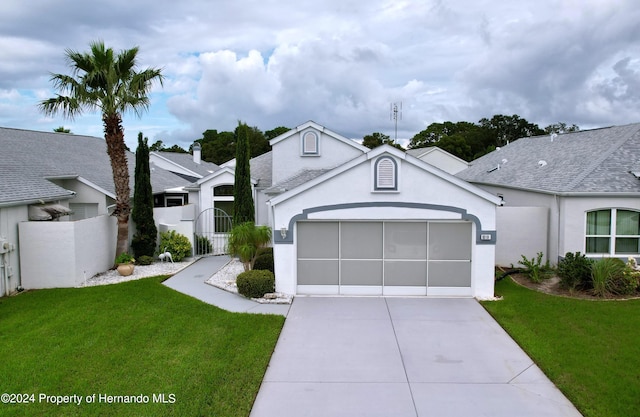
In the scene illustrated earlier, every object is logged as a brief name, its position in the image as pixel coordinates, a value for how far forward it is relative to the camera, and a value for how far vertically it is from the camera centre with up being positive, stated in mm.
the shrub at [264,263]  16625 -2516
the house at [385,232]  14281 -1214
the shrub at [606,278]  14344 -2624
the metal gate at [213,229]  22438 -1825
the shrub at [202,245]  21953 -2509
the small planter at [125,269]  16594 -2730
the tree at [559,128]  79656 +11404
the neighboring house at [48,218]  14625 -914
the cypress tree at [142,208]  18906 -626
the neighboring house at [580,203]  16531 -360
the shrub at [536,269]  16062 -2726
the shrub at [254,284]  14188 -2800
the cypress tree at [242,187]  21141 +263
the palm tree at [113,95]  16281 +3536
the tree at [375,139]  73625 +8647
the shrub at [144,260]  18734 -2713
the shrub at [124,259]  16812 -2409
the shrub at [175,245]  19594 -2197
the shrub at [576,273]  14719 -2524
